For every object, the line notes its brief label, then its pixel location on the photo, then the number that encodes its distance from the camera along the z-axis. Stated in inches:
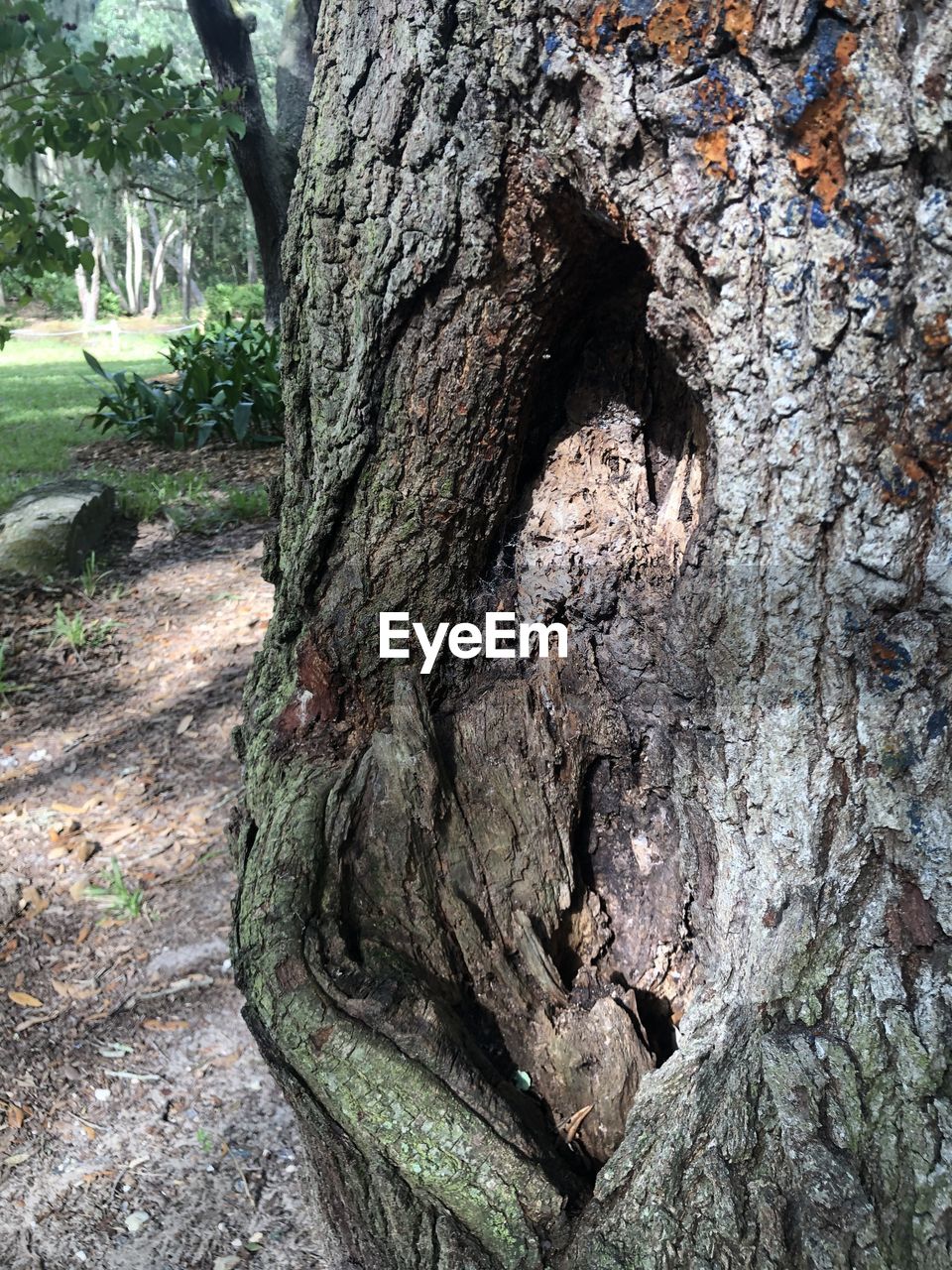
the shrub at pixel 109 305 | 1344.7
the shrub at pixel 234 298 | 1092.8
